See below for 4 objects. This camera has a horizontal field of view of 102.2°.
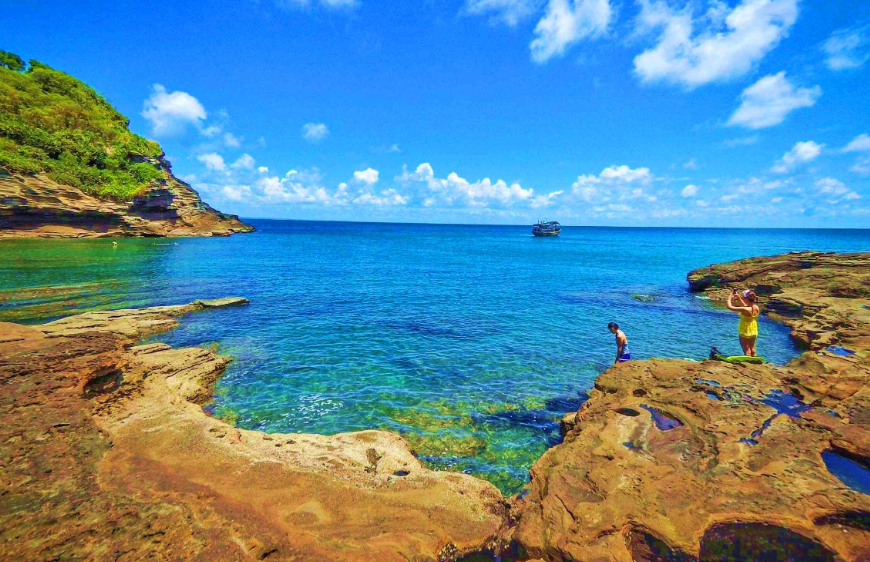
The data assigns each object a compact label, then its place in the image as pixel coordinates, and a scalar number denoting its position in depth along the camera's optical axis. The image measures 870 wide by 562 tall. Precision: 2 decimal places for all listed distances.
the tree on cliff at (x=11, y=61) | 83.25
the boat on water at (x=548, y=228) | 153.75
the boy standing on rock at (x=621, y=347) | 12.86
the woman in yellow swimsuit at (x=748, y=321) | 12.14
